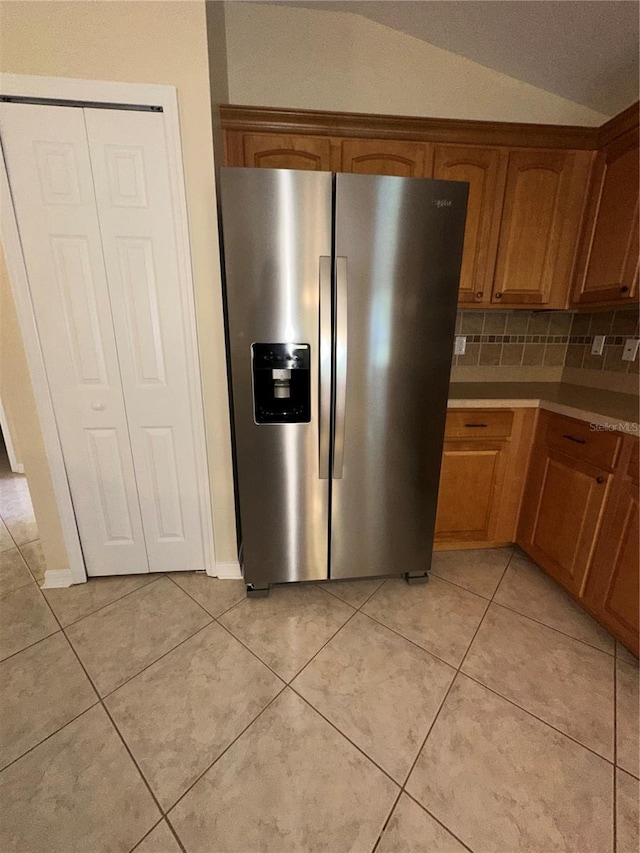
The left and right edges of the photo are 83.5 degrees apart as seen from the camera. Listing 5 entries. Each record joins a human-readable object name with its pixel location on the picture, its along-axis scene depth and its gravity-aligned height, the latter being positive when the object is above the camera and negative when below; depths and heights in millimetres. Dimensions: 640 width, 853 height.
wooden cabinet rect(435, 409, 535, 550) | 1861 -713
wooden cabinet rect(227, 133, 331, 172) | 1708 +876
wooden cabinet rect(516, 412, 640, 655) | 1421 -772
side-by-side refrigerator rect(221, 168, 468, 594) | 1290 -80
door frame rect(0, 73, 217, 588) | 1310 +219
